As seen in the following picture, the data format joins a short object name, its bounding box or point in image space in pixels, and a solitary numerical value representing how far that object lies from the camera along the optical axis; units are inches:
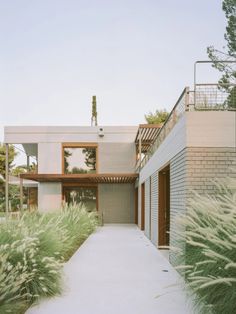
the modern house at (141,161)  235.5
